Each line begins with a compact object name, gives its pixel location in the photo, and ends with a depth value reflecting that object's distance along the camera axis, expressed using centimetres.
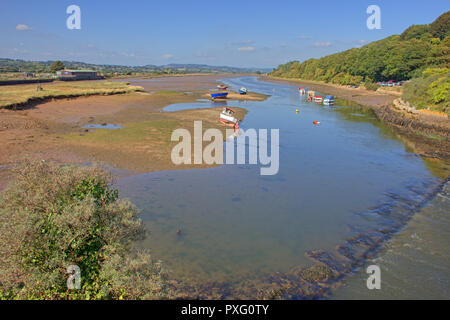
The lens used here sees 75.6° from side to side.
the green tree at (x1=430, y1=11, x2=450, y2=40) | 10062
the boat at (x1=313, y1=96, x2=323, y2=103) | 7794
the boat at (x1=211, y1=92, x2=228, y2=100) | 6919
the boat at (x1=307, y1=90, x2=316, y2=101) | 8285
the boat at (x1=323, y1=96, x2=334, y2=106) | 7212
